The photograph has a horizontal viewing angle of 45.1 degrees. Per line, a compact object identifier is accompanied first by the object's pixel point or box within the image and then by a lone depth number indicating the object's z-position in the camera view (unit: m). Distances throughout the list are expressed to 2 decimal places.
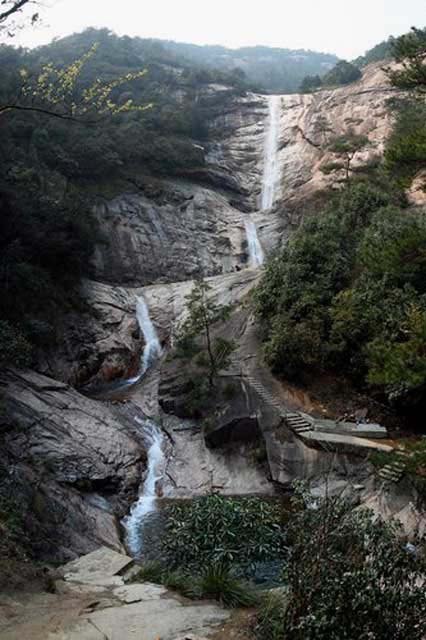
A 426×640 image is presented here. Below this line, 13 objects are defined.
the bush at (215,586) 6.25
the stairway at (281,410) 14.83
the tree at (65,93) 7.79
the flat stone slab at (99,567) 7.89
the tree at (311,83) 50.59
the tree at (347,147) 28.44
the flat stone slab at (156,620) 5.24
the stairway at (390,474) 11.55
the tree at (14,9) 7.65
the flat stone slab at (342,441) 13.24
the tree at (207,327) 18.03
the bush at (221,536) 7.43
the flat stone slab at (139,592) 6.50
